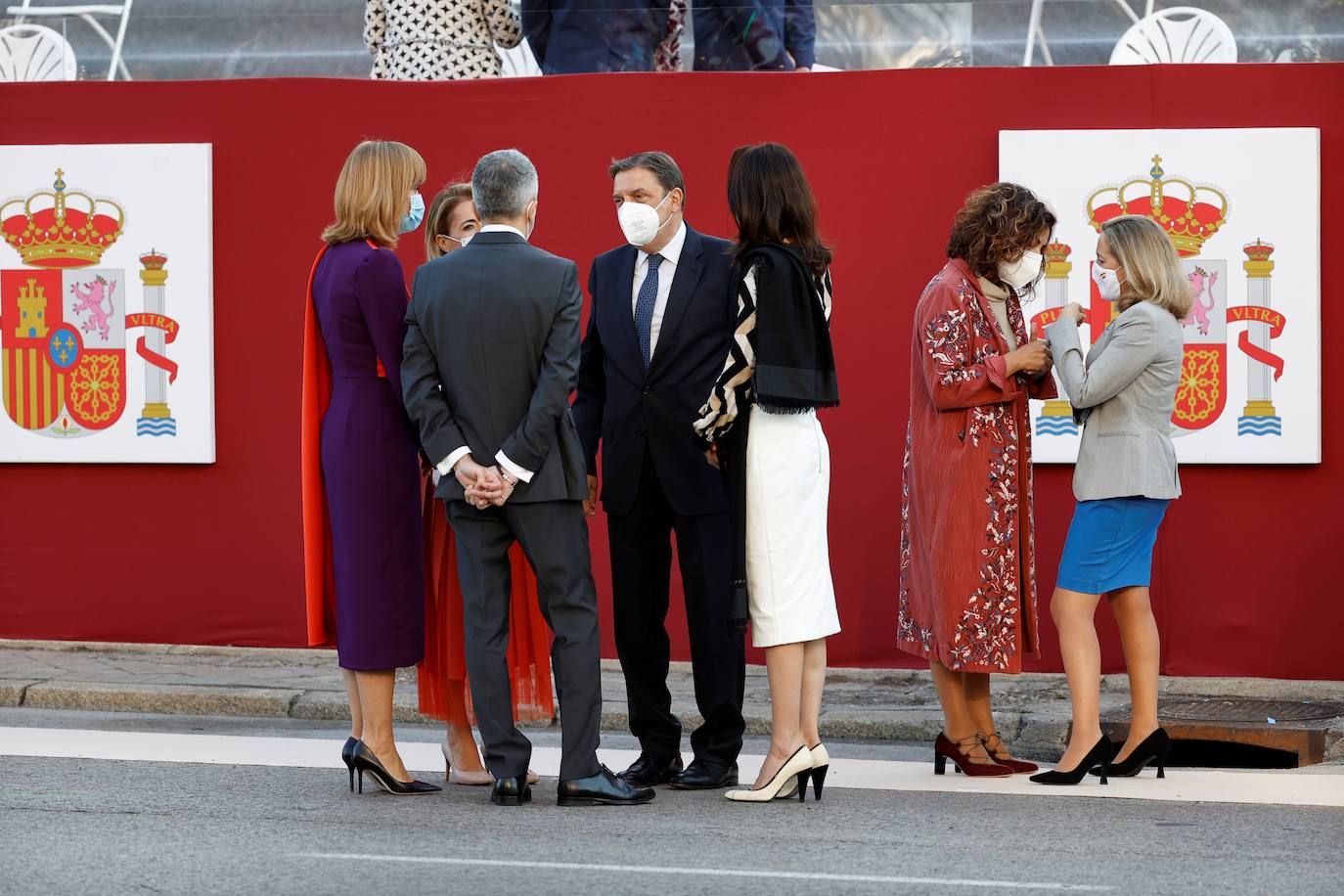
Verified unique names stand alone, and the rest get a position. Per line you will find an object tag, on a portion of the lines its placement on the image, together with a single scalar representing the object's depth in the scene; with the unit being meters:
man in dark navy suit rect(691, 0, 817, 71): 17.48
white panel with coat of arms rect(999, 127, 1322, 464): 16.42
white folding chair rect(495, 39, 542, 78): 18.28
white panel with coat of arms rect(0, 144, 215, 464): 17.75
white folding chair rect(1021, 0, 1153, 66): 17.14
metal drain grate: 15.16
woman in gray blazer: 12.37
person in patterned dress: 17.81
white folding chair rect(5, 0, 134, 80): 18.41
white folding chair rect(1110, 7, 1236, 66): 16.91
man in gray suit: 11.30
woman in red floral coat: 12.36
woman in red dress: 12.08
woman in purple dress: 11.68
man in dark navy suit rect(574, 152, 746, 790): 12.13
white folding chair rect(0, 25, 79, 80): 18.16
